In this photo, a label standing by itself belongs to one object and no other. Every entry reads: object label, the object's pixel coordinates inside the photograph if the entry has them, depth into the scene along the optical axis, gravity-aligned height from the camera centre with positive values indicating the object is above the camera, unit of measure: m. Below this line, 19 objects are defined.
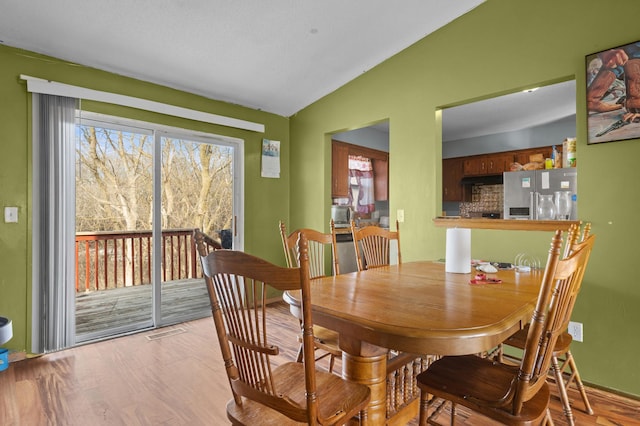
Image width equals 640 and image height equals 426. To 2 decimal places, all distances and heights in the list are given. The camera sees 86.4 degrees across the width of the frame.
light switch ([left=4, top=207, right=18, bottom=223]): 2.62 +0.00
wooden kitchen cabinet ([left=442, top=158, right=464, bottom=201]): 6.05 +0.58
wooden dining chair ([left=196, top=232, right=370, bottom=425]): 0.94 -0.47
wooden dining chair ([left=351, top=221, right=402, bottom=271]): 2.39 -0.23
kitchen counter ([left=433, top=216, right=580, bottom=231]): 2.42 -0.10
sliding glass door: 3.38 +0.03
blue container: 2.48 -1.06
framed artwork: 2.13 +0.75
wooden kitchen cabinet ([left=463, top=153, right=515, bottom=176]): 5.41 +0.78
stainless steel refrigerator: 3.43 +0.26
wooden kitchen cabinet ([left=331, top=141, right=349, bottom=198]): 4.86 +0.61
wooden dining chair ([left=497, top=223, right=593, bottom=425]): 1.57 -0.70
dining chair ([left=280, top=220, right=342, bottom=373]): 1.80 -0.38
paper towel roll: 1.91 -0.23
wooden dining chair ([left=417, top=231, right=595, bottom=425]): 1.05 -0.65
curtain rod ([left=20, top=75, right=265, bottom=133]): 2.70 +1.03
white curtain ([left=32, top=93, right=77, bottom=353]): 2.73 -0.08
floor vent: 3.17 -1.15
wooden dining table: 1.04 -0.37
